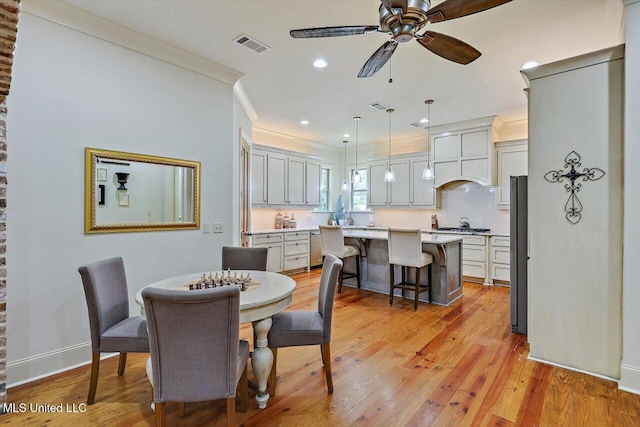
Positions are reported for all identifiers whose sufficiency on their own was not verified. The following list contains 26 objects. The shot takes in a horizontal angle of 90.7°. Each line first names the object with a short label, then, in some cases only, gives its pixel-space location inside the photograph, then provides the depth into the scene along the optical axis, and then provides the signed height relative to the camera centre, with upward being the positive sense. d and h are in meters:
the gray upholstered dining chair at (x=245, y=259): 3.00 -0.43
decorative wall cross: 2.42 +0.25
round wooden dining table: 1.84 -0.57
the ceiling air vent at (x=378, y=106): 4.62 +1.61
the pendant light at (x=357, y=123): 5.36 +1.62
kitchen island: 4.15 -0.73
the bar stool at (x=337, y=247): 4.65 -0.49
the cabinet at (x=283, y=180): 5.85 +0.69
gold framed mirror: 2.65 +0.20
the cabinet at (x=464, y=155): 5.34 +1.04
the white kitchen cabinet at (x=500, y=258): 5.06 -0.72
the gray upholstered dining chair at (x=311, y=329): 2.10 -0.77
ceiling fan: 1.81 +1.17
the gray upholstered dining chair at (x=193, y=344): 1.44 -0.62
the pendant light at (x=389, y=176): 5.05 +0.60
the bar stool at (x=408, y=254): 3.91 -0.52
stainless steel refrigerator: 3.14 -0.40
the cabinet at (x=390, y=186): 6.64 +0.62
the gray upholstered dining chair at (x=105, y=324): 1.99 -0.74
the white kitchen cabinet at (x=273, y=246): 5.43 -0.58
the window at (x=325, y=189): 7.62 +0.61
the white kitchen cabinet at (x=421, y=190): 6.28 +0.48
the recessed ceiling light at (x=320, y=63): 3.29 +1.59
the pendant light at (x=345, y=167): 7.91 +1.20
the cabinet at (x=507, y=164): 5.19 +0.84
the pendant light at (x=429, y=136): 4.54 +1.54
